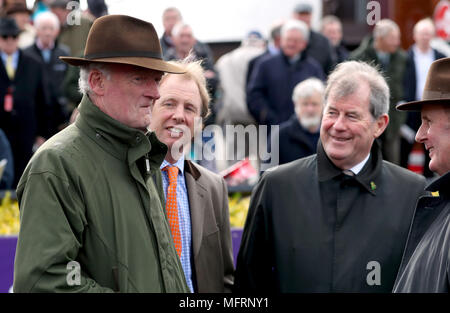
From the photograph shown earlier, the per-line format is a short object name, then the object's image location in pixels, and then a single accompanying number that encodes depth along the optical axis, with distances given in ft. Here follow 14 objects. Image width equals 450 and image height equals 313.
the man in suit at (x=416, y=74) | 34.73
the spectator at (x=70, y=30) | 31.96
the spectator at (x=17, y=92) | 30.32
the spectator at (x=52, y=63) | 31.55
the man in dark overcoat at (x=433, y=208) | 9.55
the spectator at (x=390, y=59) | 33.68
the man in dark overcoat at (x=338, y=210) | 13.11
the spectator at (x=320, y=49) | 33.09
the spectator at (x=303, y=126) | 23.39
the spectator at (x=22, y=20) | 34.46
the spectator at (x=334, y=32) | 37.78
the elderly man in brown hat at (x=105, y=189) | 9.43
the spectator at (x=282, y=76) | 30.07
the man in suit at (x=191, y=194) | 13.19
